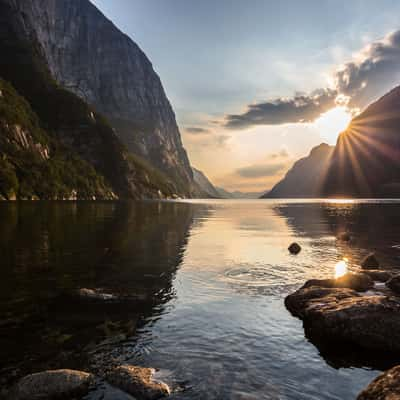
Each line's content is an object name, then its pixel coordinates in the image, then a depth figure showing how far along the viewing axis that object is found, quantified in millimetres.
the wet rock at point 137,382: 10445
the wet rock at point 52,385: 9984
